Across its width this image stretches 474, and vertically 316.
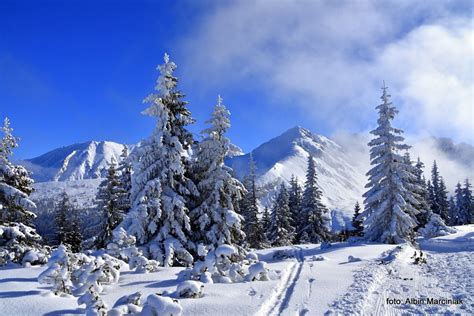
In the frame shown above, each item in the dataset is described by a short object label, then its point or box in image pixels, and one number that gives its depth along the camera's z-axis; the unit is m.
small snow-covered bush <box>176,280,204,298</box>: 9.49
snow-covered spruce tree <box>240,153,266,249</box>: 41.72
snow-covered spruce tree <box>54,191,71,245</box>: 39.12
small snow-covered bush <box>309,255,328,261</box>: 17.72
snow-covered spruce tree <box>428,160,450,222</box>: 59.56
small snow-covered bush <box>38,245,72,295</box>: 9.29
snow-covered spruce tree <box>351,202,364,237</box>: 46.71
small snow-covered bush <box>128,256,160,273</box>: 12.99
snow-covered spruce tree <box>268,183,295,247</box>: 44.08
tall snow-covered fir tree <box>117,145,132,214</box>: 29.48
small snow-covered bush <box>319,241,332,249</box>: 24.42
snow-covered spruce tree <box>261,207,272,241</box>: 48.67
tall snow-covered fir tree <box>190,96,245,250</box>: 19.89
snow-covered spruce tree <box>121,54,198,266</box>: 18.25
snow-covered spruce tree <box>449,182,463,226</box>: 68.34
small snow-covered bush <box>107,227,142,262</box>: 13.09
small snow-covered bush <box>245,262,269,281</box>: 11.58
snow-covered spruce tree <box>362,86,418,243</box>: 26.88
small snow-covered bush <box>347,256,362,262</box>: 17.29
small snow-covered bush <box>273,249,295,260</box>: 20.05
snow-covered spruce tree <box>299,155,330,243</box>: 45.03
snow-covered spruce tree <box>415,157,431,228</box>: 48.74
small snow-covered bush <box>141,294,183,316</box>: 7.58
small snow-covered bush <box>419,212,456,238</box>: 31.80
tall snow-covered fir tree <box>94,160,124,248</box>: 29.06
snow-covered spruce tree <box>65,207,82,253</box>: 39.53
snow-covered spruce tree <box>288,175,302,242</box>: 50.91
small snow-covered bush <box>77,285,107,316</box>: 7.40
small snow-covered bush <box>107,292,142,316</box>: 7.75
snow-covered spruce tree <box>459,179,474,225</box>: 64.88
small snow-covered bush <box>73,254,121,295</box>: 9.34
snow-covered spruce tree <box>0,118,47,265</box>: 17.17
